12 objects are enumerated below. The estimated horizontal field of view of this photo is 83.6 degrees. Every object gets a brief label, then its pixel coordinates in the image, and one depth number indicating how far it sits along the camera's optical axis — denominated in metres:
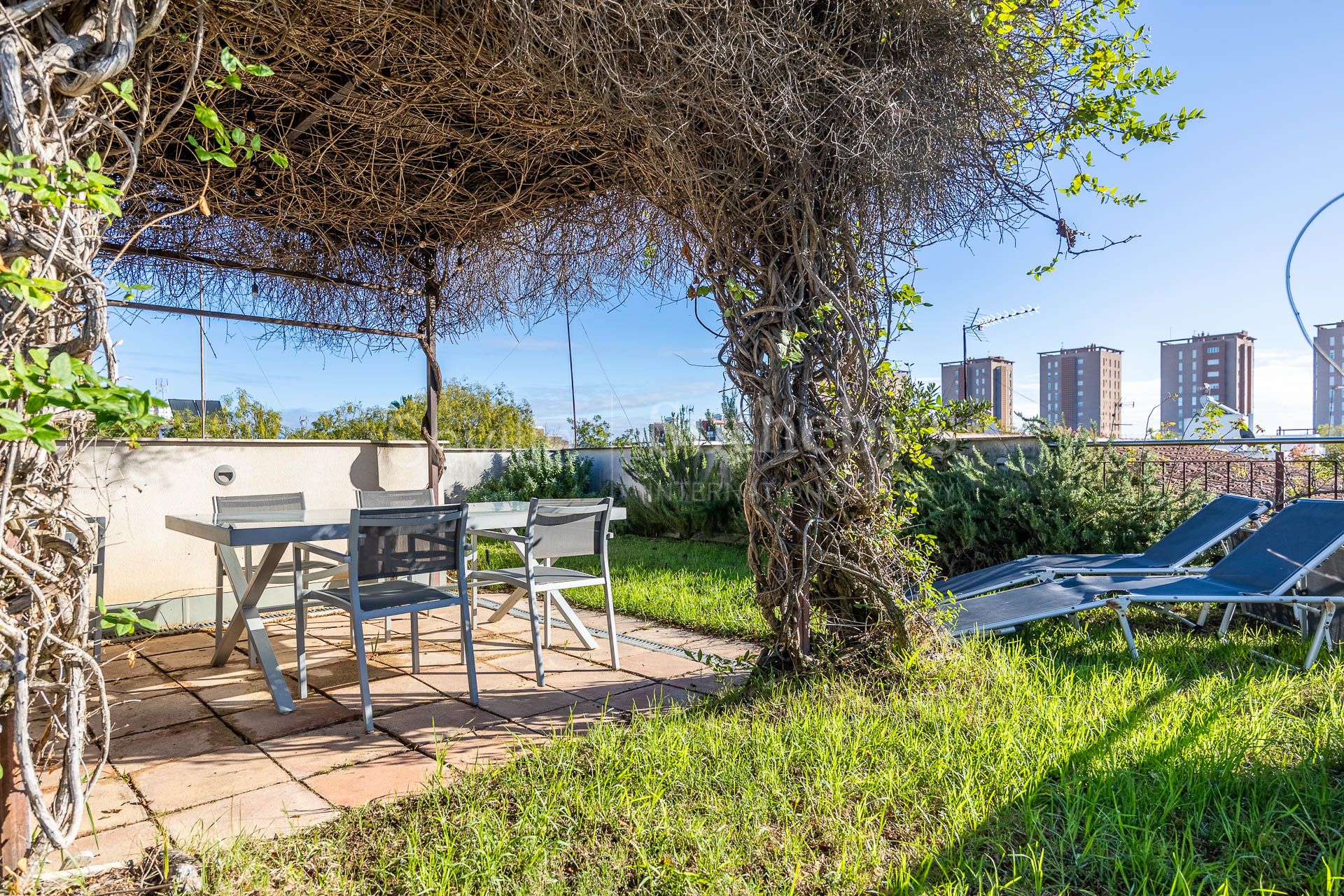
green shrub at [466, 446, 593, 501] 9.84
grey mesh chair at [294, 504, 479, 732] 3.01
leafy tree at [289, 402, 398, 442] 9.52
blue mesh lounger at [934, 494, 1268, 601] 4.09
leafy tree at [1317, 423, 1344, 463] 5.09
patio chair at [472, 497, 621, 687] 3.62
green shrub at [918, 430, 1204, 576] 5.16
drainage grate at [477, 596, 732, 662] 4.13
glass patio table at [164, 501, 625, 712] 3.12
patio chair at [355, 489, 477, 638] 4.77
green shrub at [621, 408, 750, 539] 8.36
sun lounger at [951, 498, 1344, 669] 3.30
